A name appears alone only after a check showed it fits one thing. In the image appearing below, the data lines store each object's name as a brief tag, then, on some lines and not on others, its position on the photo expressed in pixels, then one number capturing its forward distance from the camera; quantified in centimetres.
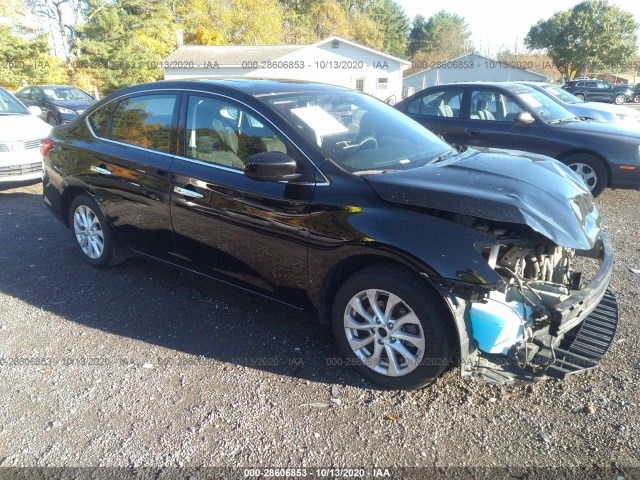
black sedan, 254
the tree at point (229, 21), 4569
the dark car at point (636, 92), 3331
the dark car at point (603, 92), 3294
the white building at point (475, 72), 4405
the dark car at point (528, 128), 655
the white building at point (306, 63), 3209
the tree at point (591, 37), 4616
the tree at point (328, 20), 6419
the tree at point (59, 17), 3853
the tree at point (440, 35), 6888
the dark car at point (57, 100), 1572
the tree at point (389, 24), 7241
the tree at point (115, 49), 3281
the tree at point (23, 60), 2783
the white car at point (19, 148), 745
